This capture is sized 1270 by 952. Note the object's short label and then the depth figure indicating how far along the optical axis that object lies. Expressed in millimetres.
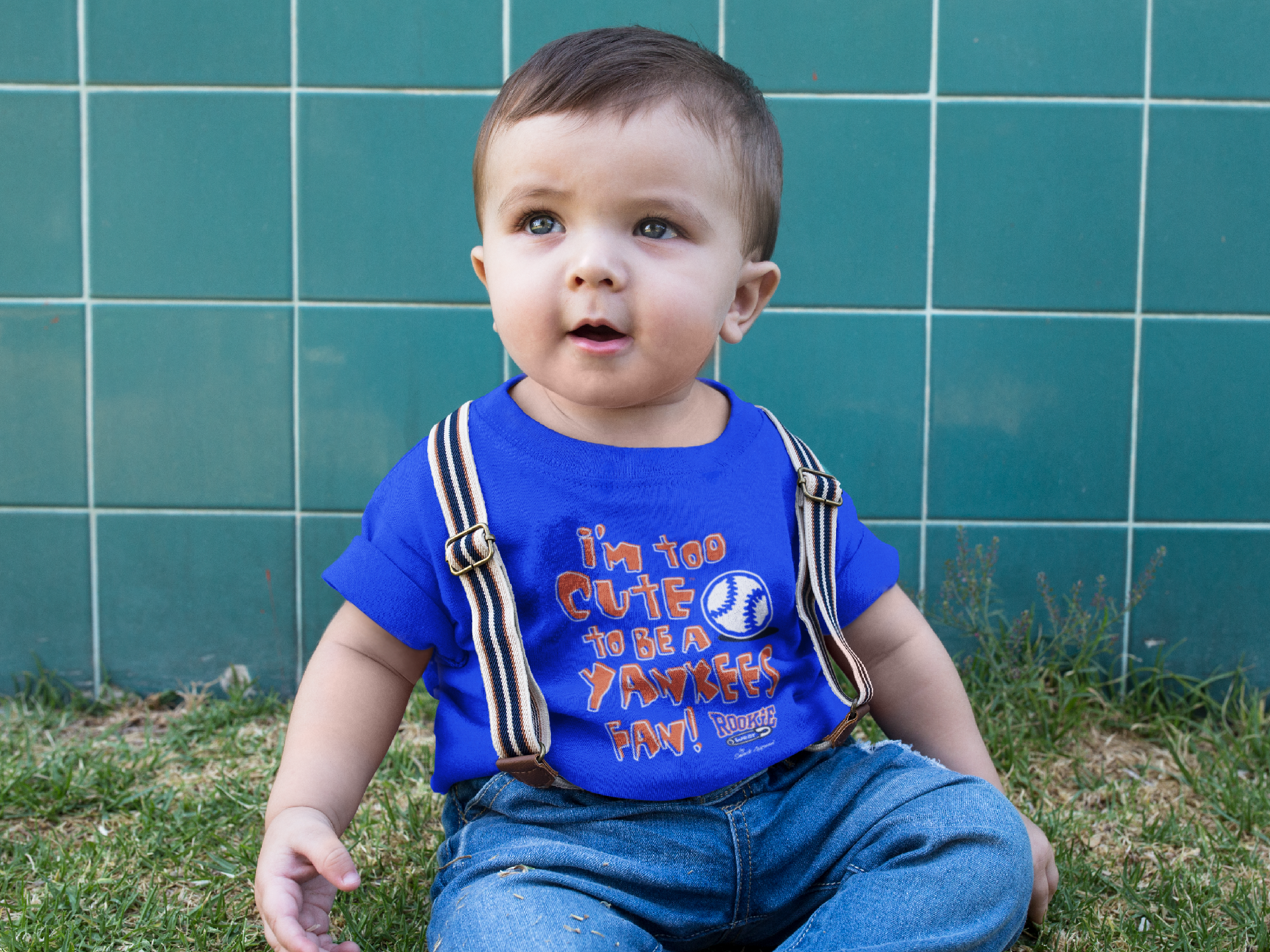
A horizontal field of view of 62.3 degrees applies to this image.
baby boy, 867
